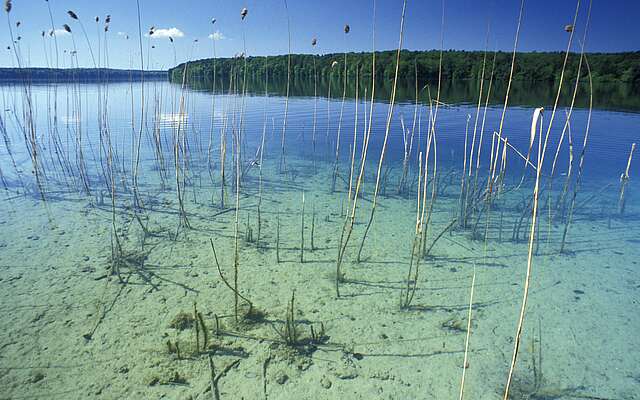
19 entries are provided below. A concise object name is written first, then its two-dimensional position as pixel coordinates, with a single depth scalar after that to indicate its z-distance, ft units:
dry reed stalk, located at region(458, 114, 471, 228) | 14.94
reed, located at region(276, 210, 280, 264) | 12.13
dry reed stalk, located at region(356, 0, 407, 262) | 7.68
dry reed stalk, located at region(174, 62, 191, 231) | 13.52
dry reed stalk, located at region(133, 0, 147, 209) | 13.91
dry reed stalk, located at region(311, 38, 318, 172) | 12.74
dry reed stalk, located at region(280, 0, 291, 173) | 23.62
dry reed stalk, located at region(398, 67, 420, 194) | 18.79
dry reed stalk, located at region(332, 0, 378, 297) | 10.23
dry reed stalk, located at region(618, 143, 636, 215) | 16.89
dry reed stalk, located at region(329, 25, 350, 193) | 19.57
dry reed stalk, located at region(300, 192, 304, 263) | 12.23
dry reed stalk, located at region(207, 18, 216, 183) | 21.04
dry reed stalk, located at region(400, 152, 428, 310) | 9.57
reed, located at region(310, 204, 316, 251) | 13.03
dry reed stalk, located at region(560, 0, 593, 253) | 7.38
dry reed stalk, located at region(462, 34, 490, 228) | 14.75
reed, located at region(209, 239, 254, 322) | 8.89
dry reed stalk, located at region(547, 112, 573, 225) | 16.20
